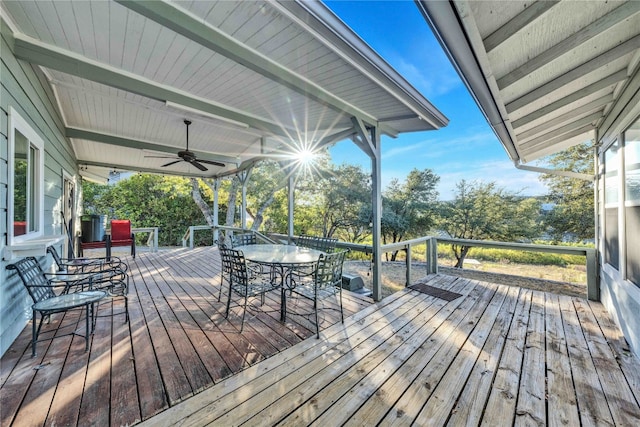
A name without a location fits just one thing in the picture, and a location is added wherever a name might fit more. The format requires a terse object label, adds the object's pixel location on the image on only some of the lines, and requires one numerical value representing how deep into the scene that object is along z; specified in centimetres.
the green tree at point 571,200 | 839
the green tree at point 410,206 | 1016
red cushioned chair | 604
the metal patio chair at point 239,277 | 267
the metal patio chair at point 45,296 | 206
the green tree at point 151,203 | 1204
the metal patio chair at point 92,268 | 273
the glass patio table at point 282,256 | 283
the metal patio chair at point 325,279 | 272
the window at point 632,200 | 243
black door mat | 373
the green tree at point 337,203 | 1105
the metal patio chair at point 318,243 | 407
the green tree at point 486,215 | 912
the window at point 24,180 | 216
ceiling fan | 473
